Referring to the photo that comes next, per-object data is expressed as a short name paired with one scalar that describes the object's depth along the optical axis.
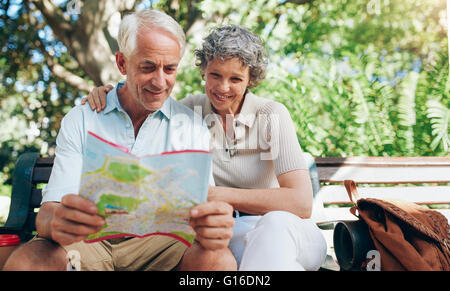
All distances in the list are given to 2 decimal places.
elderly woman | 1.91
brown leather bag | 1.81
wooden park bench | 2.80
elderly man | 1.49
